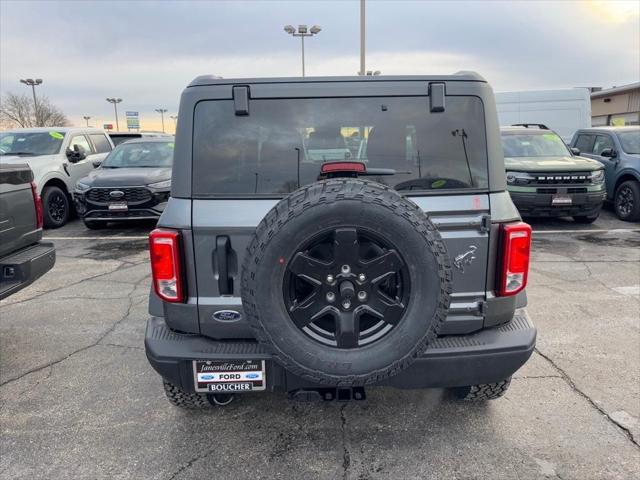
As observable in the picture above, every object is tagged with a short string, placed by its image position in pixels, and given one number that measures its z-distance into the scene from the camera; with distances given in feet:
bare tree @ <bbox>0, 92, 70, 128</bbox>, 164.04
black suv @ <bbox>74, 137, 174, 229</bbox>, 27.27
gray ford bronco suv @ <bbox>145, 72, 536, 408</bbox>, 7.69
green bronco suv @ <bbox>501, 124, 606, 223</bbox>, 26.99
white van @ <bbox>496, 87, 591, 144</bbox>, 48.49
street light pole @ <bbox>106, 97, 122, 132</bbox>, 205.16
